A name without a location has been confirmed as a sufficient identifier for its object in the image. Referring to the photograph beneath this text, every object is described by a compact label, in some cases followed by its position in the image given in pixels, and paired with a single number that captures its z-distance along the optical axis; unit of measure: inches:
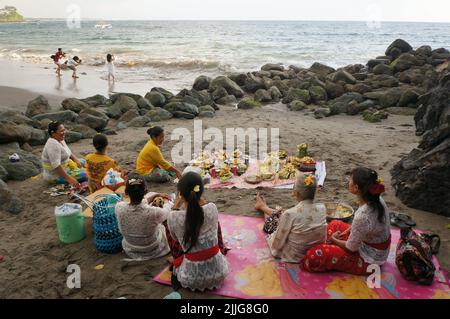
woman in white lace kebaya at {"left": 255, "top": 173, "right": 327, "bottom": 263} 178.5
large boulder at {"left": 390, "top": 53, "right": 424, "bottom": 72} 784.3
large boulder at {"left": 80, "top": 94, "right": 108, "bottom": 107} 548.7
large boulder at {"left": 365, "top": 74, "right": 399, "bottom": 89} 658.0
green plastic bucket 207.5
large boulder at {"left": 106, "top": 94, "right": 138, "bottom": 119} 498.3
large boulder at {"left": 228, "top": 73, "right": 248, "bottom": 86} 723.8
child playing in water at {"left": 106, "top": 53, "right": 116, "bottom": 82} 732.5
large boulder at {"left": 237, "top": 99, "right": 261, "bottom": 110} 569.3
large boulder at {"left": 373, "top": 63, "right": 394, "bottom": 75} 770.8
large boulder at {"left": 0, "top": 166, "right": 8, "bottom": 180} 299.5
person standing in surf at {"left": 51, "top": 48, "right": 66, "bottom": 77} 823.1
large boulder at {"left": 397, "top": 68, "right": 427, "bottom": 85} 672.0
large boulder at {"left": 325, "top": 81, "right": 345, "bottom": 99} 620.7
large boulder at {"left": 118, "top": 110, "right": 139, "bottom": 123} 483.5
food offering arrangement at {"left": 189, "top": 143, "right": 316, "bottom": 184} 296.8
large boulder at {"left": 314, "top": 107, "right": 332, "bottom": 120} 518.9
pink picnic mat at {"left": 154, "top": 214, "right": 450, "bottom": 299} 164.2
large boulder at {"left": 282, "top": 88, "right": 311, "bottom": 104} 597.3
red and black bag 167.9
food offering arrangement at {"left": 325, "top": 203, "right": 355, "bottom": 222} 225.6
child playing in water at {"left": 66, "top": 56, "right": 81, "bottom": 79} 816.9
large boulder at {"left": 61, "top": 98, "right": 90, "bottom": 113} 499.8
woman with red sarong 169.0
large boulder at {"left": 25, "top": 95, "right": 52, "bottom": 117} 474.0
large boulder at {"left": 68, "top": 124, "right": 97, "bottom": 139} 416.8
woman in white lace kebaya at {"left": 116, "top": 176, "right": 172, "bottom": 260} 183.3
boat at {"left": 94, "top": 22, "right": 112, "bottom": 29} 2874.0
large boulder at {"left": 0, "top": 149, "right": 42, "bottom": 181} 308.3
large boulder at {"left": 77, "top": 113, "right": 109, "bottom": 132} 438.0
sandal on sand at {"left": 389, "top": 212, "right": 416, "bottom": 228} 223.1
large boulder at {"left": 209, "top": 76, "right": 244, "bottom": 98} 653.9
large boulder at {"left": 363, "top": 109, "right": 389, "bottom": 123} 482.9
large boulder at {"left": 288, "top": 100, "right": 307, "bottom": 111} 567.8
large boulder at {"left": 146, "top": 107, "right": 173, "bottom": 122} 488.6
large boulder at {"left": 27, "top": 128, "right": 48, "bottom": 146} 384.6
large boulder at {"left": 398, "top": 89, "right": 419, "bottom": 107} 538.9
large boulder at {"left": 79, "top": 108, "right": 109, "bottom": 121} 461.1
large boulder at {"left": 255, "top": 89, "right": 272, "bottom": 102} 618.5
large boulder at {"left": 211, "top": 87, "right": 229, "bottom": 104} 618.8
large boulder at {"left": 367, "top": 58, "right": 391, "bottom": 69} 868.0
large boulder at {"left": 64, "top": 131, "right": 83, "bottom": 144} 398.0
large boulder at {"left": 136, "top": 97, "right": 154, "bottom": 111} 528.4
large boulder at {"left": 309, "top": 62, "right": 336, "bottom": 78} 803.4
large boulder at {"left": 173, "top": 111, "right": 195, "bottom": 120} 495.5
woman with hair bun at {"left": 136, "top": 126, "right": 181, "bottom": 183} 261.6
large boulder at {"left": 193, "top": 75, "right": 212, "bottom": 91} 674.8
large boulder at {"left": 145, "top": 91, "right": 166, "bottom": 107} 546.3
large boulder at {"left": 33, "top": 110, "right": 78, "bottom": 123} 449.1
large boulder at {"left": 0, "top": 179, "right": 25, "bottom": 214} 254.8
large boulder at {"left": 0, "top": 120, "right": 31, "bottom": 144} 343.6
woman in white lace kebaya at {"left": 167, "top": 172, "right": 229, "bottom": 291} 157.9
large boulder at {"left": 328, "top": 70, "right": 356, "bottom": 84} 673.0
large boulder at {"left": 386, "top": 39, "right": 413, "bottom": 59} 948.6
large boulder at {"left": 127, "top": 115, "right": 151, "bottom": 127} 464.4
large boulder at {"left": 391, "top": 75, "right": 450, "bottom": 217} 238.2
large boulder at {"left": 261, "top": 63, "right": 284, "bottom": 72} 884.6
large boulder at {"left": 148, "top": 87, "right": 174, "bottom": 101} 577.6
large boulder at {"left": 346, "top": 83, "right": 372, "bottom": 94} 618.2
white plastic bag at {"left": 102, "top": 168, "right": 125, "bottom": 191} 246.8
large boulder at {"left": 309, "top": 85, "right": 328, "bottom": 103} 602.5
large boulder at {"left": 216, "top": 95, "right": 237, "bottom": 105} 606.7
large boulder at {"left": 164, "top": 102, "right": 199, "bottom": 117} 506.0
